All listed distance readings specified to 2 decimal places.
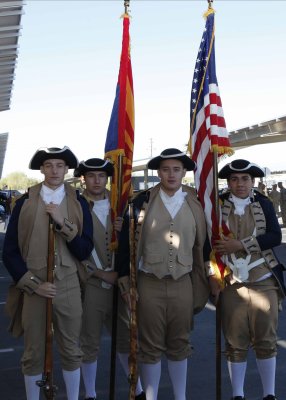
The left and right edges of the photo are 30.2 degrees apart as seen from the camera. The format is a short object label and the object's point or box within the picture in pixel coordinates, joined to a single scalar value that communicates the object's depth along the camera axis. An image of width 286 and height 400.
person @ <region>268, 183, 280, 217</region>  24.86
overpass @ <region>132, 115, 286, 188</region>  18.93
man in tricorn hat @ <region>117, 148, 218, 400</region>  3.85
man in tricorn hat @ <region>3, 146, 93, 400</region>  3.67
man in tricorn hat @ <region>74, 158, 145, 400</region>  4.16
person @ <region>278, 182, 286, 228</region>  21.53
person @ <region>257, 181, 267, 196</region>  22.76
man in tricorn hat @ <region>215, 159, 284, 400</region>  3.95
